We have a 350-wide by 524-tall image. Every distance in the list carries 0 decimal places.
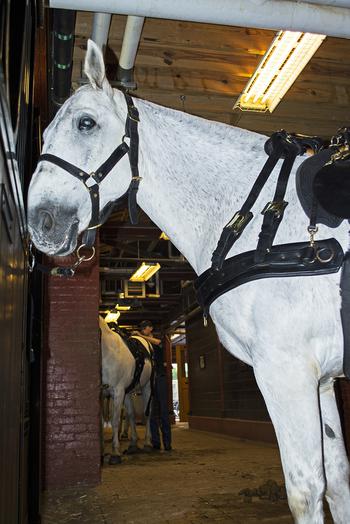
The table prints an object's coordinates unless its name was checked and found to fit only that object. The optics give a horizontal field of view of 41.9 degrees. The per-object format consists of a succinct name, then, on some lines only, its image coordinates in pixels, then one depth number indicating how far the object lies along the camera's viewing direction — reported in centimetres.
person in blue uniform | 733
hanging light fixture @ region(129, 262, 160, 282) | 918
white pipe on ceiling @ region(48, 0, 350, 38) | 237
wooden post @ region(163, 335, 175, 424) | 1821
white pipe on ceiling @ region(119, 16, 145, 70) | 305
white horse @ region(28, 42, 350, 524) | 161
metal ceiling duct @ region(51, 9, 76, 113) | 302
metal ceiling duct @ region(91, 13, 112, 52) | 301
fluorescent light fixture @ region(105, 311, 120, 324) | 1254
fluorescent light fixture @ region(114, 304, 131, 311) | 1152
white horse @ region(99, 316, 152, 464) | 665
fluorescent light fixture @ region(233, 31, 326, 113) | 313
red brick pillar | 443
